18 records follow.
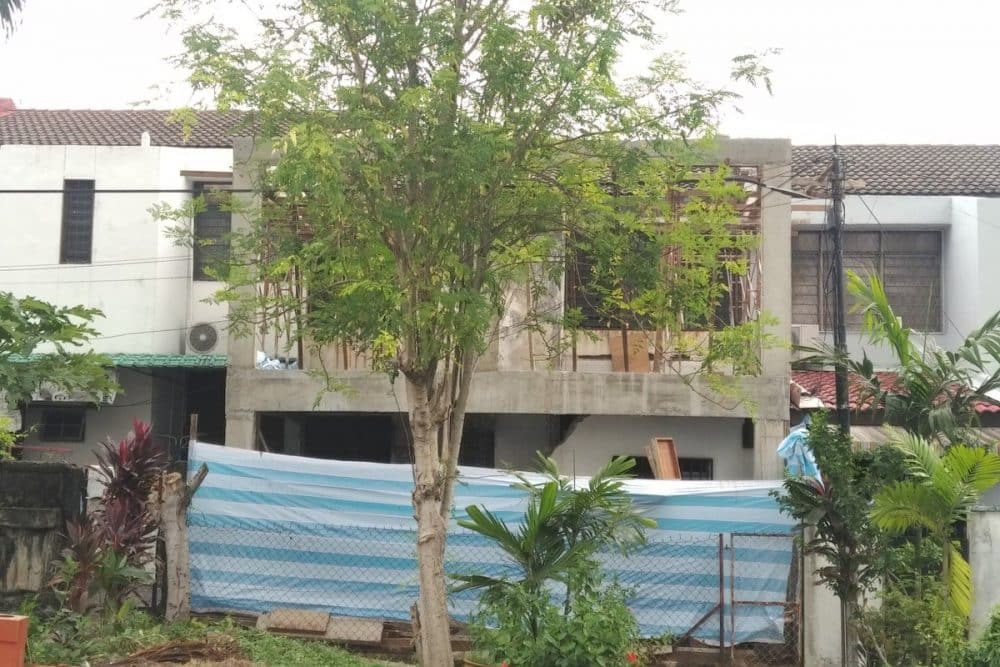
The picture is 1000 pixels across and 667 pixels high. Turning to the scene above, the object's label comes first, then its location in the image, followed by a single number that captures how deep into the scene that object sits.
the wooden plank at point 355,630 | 12.17
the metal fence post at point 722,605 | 11.72
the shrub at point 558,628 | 8.30
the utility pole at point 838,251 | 12.29
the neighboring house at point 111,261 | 21.31
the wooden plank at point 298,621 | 12.23
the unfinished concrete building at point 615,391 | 14.70
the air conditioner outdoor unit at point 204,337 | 21.28
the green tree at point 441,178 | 8.70
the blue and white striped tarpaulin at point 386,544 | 12.07
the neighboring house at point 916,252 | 19.86
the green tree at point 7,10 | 10.99
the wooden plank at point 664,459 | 13.74
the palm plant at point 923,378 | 10.57
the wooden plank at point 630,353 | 15.44
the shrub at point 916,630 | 10.15
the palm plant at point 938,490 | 9.87
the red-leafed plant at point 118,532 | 11.24
